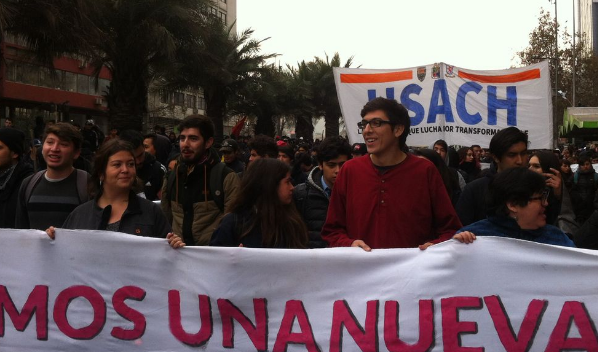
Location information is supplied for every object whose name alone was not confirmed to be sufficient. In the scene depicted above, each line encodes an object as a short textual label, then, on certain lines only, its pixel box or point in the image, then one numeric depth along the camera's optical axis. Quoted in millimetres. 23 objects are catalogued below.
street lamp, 38438
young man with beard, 4680
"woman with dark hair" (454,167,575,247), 3531
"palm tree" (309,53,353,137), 34750
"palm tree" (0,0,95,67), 17578
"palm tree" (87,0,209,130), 20578
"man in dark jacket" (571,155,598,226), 9125
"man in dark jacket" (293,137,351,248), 4844
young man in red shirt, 3686
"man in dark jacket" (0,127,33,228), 4656
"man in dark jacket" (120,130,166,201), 6355
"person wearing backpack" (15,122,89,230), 4273
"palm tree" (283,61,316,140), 34625
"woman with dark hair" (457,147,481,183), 9406
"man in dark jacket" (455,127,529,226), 4582
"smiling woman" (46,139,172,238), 4027
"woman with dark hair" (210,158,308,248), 3947
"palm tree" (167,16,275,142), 22703
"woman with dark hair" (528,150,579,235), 4844
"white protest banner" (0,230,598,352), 3545
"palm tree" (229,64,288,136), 31438
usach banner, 8062
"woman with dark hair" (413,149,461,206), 5684
